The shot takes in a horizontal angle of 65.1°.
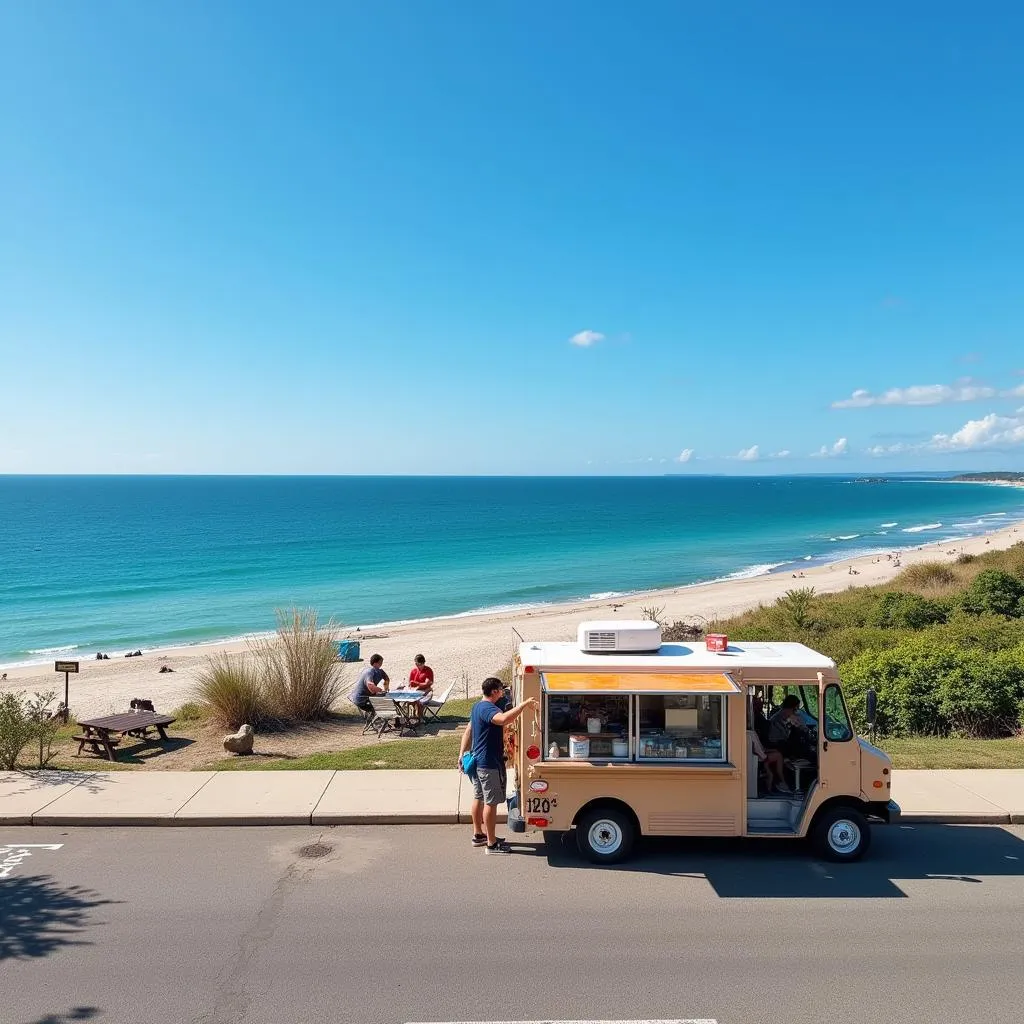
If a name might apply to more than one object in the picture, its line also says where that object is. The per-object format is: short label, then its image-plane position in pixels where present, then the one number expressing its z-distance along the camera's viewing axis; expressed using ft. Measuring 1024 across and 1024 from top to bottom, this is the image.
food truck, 24.16
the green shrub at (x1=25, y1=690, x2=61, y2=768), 34.71
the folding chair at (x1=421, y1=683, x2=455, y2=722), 46.14
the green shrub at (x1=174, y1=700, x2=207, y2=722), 46.55
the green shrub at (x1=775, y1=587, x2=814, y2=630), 69.15
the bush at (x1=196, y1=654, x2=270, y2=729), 42.34
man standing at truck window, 25.95
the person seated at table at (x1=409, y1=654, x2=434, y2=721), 48.01
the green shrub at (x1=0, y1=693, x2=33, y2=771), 33.96
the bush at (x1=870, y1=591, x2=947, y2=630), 67.21
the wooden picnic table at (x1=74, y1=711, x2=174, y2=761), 37.93
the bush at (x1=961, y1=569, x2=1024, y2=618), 71.05
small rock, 37.86
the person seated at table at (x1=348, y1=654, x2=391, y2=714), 46.35
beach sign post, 40.86
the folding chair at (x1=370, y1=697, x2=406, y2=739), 43.60
